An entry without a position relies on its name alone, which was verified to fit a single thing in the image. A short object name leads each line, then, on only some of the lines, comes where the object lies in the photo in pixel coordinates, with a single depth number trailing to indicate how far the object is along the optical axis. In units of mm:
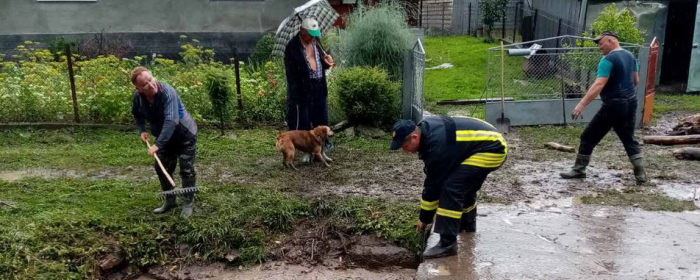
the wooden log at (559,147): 7578
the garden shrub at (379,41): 9141
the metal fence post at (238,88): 8789
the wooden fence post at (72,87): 8457
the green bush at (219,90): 8336
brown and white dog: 6762
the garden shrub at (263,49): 13281
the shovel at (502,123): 8859
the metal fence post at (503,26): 20828
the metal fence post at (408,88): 8883
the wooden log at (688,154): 7027
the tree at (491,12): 20828
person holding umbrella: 6836
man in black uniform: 4070
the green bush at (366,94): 8273
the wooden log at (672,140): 7785
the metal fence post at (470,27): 23584
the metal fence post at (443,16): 24516
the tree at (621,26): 10422
